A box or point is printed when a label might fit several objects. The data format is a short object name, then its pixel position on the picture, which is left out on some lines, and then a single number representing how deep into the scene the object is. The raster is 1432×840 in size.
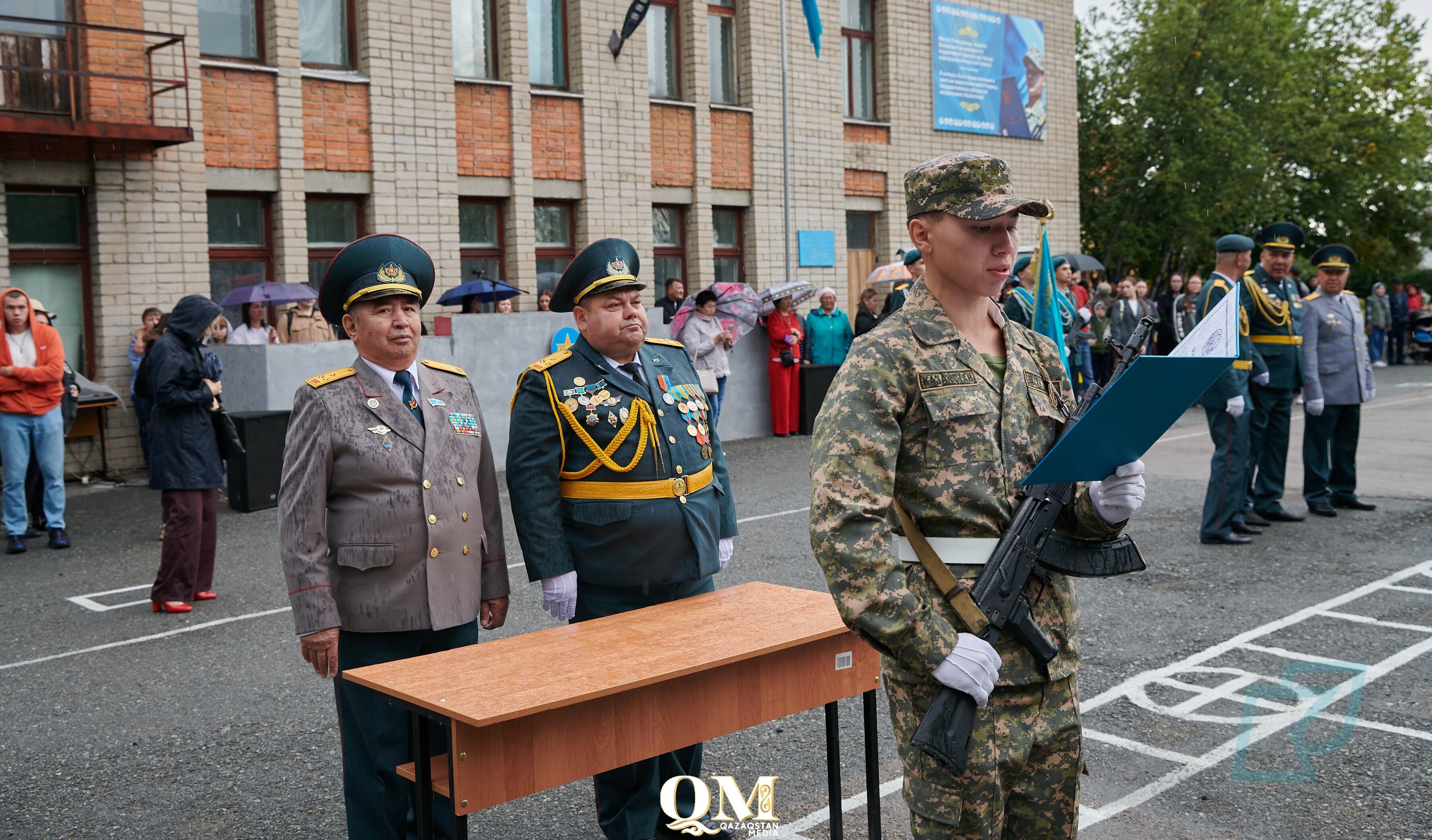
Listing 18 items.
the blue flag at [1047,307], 9.09
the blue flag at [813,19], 19.69
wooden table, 3.13
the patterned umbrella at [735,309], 16.94
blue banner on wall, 23.61
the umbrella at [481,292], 16.56
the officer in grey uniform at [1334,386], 10.19
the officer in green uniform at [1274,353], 9.74
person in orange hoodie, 10.07
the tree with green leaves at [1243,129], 30.50
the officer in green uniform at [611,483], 4.16
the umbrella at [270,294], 14.66
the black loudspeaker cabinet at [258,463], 11.73
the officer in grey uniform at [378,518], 3.78
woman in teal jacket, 18.25
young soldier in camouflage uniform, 2.61
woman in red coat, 17.42
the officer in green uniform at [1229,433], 9.09
